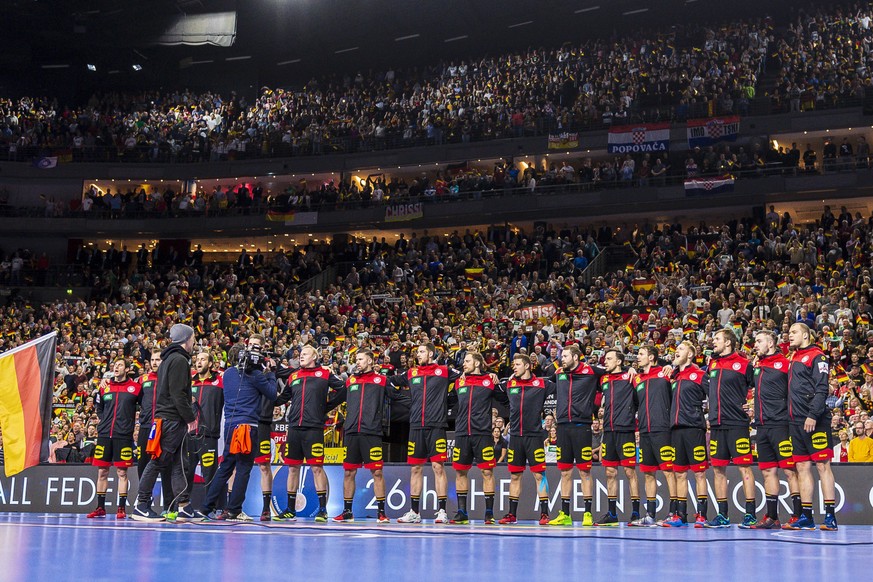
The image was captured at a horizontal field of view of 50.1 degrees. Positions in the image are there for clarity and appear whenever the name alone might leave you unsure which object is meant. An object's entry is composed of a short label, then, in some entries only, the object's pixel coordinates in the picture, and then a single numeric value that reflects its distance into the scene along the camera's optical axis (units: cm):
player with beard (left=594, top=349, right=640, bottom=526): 1356
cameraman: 1331
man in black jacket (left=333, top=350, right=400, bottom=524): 1388
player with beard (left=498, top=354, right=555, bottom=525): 1374
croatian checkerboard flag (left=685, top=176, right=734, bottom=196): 3656
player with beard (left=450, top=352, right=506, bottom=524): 1381
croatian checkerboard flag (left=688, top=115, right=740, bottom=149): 3816
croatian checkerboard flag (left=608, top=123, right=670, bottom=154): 3931
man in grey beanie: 1156
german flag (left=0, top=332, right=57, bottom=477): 1324
